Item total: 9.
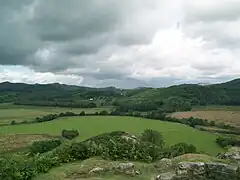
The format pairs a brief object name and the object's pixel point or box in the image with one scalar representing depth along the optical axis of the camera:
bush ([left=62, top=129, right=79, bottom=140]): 77.57
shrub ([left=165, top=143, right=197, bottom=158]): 51.12
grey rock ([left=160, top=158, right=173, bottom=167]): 20.71
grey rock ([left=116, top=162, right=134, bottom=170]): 19.30
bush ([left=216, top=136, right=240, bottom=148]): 68.49
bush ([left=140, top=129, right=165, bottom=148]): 64.38
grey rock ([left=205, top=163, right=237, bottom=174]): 16.20
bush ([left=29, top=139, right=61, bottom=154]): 52.84
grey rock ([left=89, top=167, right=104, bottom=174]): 18.60
